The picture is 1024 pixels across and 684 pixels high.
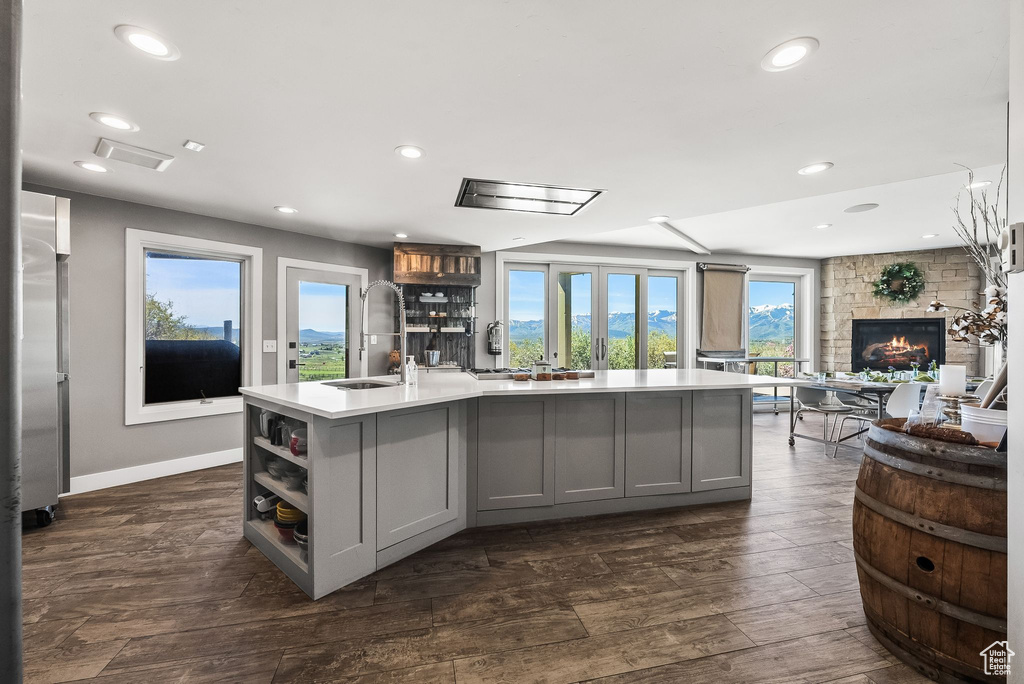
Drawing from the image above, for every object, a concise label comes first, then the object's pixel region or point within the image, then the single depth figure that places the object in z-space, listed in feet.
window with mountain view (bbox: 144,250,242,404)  12.93
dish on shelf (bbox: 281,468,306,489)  7.66
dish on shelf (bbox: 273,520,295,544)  7.66
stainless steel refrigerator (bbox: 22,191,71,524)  9.07
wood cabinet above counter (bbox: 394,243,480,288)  16.76
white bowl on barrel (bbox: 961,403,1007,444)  4.89
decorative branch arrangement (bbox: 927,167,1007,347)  5.45
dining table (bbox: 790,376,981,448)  14.56
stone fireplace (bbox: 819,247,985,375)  20.51
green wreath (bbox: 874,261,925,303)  21.42
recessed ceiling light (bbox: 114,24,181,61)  5.13
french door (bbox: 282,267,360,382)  15.58
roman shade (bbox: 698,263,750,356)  22.74
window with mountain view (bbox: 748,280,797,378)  24.22
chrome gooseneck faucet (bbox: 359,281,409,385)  9.13
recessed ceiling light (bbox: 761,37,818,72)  5.20
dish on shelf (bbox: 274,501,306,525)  7.63
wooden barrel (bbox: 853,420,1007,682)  4.48
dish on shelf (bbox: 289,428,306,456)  7.30
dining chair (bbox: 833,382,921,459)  13.73
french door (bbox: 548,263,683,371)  20.74
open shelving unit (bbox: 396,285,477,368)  17.76
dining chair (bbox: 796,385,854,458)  16.06
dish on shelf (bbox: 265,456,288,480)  8.14
